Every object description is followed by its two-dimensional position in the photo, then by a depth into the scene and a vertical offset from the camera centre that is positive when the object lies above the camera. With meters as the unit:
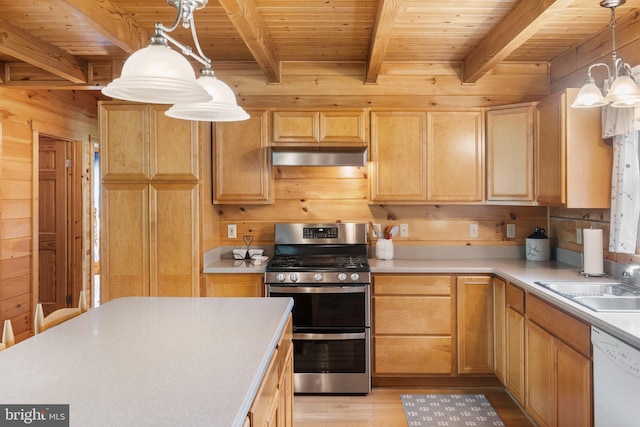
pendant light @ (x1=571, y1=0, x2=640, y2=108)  1.85 +0.53
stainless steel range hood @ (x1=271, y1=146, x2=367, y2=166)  3.21 +0.41
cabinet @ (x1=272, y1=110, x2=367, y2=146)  3.34 +0.66
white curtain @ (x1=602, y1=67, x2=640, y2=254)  2.45 +0.17
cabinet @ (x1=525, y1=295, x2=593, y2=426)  1.93 -0.78
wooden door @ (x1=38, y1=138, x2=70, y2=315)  4.39 +0.03
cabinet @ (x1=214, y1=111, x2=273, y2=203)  3.36 +0.40
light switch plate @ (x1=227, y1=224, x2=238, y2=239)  3.67 -0.16
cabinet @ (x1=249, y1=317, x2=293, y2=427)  1.23 -0.63
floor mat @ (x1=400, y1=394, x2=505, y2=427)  2.67 -1.31
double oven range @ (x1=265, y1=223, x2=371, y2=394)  3.05 -0.79
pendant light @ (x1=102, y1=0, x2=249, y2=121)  1.18 +0.39
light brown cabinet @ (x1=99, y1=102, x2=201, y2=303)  3.14 +0.12
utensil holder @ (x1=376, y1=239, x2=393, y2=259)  3.49 -0.30
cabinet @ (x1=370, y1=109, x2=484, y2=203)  3.35 +0.44
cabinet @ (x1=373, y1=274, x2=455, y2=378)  3.12 -0.80
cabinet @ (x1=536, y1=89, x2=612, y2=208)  2.67 +0.34
